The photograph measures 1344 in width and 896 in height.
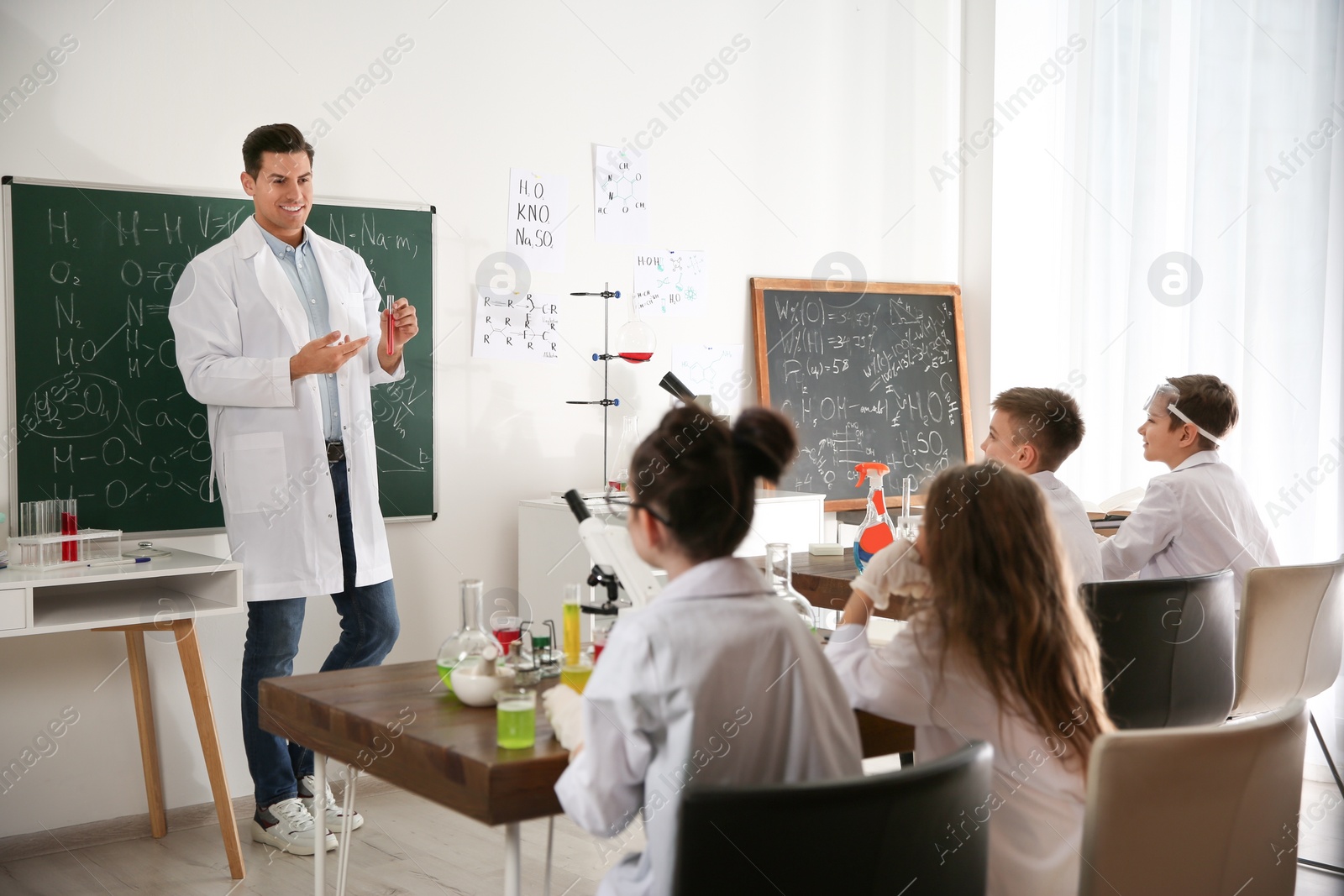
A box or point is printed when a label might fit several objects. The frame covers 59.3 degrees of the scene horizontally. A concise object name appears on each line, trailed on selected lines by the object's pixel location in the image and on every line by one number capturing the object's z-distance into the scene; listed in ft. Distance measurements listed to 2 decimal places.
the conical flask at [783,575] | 6.73
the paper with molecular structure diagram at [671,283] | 14.07
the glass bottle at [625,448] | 13.70
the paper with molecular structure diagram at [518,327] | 12.82
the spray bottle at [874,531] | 9.55
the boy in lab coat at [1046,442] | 8.32
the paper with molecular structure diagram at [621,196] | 13.66
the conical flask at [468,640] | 5.85
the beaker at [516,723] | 5.01
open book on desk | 12.24
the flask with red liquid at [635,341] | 13.74
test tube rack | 9.41
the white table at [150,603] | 8.82
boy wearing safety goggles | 9.32
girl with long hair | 5.38
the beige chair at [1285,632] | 8.71
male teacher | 10.14
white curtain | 12.98
